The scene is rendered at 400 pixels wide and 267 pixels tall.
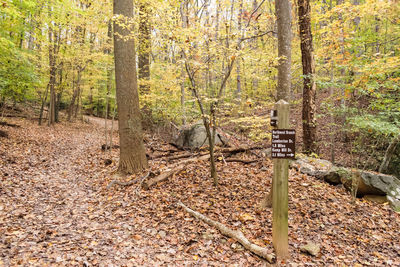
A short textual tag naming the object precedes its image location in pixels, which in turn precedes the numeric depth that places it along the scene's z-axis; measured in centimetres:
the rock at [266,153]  873
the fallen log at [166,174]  631
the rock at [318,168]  723
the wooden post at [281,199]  369
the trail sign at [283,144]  359
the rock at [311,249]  412
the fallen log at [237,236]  384
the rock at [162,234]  442
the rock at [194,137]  959
